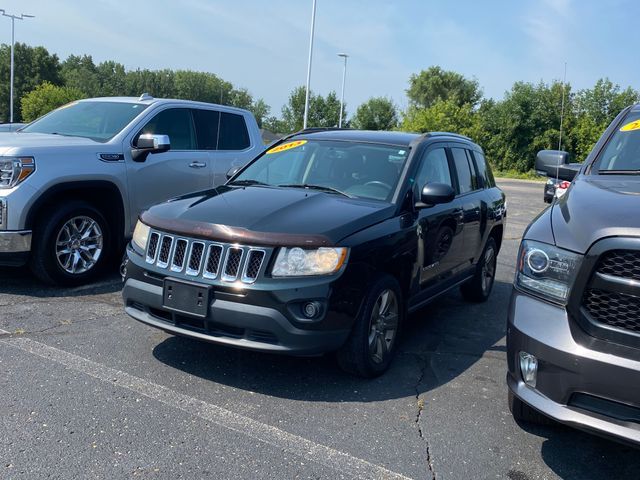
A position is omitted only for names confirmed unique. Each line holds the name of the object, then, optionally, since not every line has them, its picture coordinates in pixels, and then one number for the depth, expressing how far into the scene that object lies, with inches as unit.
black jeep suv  143.0
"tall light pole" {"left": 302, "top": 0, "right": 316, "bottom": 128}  1199.6
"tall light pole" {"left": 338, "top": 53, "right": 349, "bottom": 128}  1877.5
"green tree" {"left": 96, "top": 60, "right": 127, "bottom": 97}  4007.9
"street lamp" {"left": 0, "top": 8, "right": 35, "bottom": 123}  1788.9
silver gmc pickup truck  212.5
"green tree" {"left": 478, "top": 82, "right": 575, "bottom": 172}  1603.1
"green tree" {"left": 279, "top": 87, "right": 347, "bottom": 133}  2320.4
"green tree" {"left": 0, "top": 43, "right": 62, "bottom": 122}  2920.8
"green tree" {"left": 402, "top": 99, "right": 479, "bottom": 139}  1699.3
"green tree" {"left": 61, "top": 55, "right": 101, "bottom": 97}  3860.7
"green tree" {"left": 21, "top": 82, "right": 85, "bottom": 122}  2003.0
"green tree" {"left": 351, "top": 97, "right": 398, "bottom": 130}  2746.1
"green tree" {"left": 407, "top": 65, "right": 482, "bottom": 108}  2755.9
